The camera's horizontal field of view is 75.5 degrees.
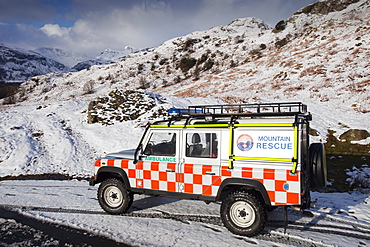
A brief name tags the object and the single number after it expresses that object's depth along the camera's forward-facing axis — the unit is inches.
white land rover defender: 182.2
